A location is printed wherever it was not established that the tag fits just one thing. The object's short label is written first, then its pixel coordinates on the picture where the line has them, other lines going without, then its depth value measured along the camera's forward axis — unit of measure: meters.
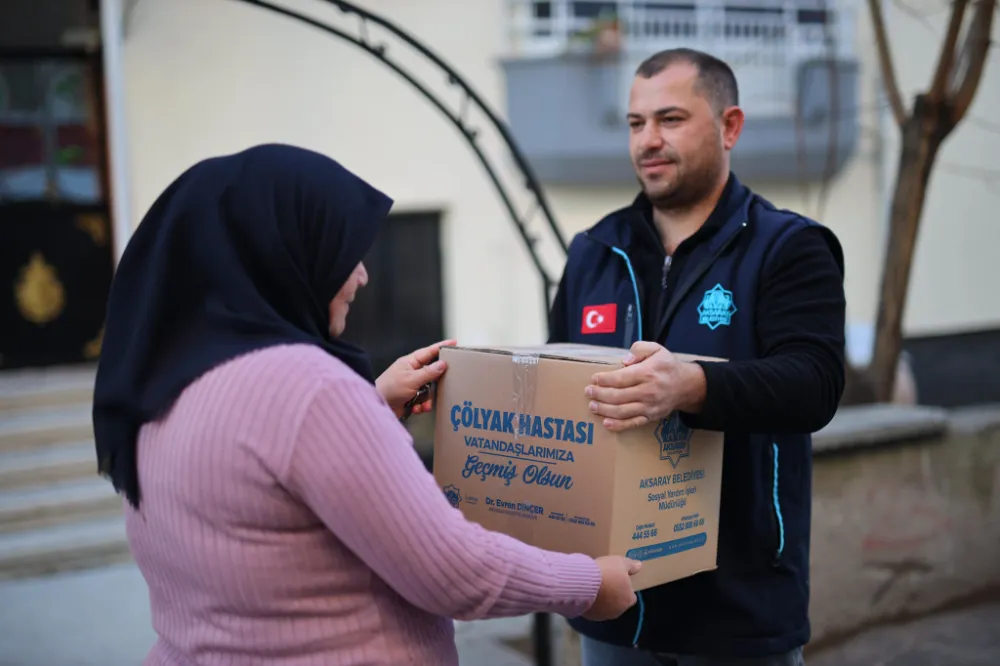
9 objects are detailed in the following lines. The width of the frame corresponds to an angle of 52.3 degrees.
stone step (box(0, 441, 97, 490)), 5.98
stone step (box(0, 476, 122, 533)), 5.73
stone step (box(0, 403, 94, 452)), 6.18
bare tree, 4.57
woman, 1.37
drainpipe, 6.88
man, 1.83
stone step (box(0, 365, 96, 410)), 6.52
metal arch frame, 3.62
